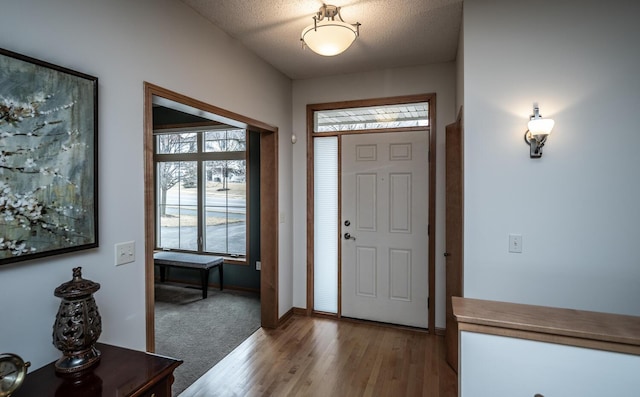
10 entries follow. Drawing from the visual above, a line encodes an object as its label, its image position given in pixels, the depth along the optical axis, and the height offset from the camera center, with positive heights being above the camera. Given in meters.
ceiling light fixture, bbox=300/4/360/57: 2.07 +1.03
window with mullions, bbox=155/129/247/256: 4.76 +0.07
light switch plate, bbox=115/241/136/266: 1.76 -0.31
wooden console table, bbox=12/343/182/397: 1.18 -0.69
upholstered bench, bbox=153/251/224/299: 4.34 -0.89
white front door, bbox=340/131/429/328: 3.41 -0.35
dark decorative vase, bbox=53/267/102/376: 1.27 -0.52
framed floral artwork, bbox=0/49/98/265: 1.26 +0.15
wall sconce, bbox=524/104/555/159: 2.02 +0.39
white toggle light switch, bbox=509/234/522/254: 2.20 -0.32
